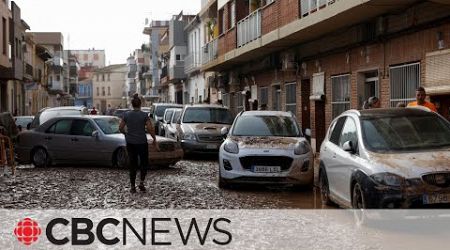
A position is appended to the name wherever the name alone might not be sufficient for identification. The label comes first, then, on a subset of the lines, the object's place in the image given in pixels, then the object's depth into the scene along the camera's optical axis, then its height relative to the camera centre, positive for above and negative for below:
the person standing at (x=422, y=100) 11.70 +0.01
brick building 13.82 +1.33
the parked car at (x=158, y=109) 30.24 -0.29
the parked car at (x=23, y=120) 25.53 -0.62
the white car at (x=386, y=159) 7.95 -0.75
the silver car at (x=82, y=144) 16.86 -1.04
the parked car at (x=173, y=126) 21.83 -0.77
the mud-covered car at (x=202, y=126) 20.09 -0.72
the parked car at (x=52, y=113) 21.66 -0.31
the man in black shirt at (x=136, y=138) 12.28 -0.63
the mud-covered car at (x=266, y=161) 12.23 -1.07
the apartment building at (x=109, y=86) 145.00 +3.74
